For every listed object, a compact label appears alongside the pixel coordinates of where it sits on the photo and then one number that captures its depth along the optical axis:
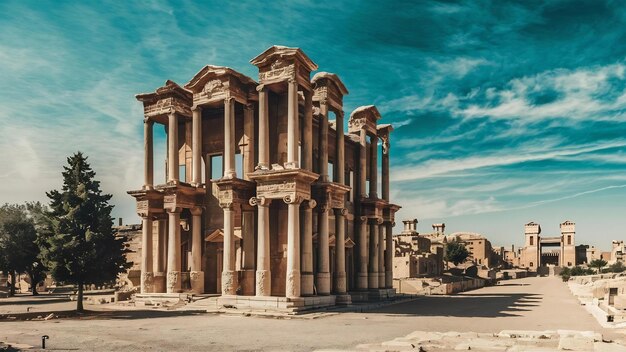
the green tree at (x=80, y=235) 27.36
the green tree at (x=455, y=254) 87.38
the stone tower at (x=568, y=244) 125.94
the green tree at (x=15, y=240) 44.38
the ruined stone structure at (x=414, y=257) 58.65
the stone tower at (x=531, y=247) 126.25
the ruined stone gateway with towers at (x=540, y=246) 126.19
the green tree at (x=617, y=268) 90.10
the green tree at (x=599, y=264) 97.21
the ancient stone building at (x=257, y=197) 28.20
